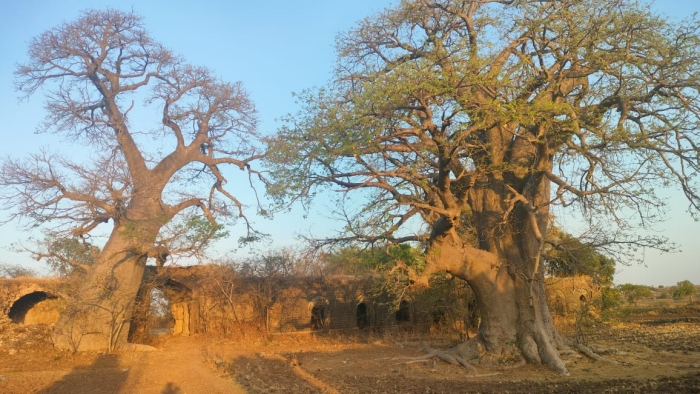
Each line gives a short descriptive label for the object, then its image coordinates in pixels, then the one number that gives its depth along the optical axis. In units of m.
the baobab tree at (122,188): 13.63
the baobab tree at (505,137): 8.81
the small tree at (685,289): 27.66
